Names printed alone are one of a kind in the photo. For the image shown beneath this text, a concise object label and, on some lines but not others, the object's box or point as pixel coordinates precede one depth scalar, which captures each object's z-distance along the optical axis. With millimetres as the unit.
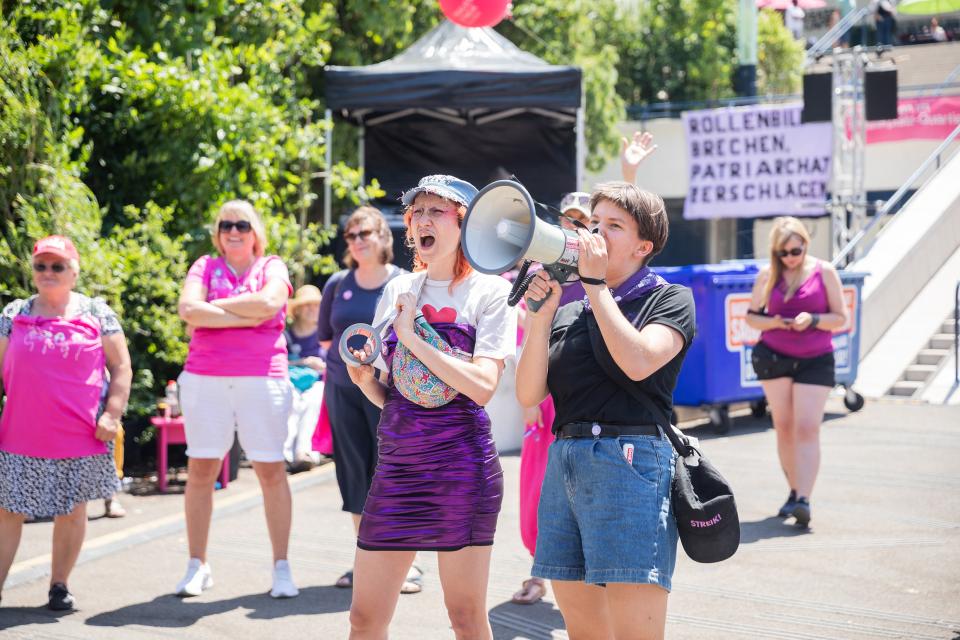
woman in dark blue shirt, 5625
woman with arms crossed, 5586
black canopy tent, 12031
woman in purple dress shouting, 3561
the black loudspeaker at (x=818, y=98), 16672
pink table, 8172
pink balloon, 9711
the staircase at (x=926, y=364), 13047
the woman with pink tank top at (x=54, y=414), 5324
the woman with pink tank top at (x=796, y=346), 6945
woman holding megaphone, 3215
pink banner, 23266
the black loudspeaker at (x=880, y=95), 16469
